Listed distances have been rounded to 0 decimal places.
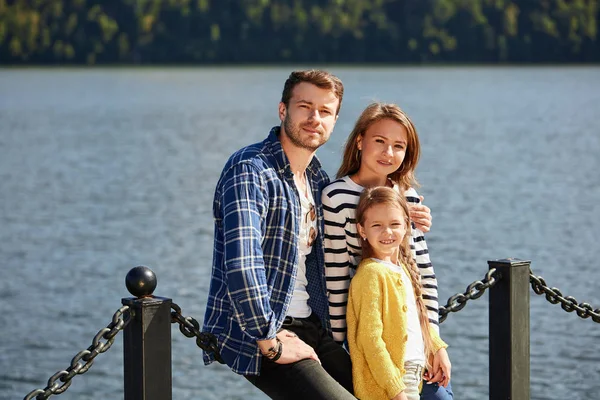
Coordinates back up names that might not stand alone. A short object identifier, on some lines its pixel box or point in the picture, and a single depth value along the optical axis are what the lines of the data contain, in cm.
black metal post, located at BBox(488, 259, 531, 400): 851
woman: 722
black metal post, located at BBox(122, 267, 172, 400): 658
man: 652
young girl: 691
